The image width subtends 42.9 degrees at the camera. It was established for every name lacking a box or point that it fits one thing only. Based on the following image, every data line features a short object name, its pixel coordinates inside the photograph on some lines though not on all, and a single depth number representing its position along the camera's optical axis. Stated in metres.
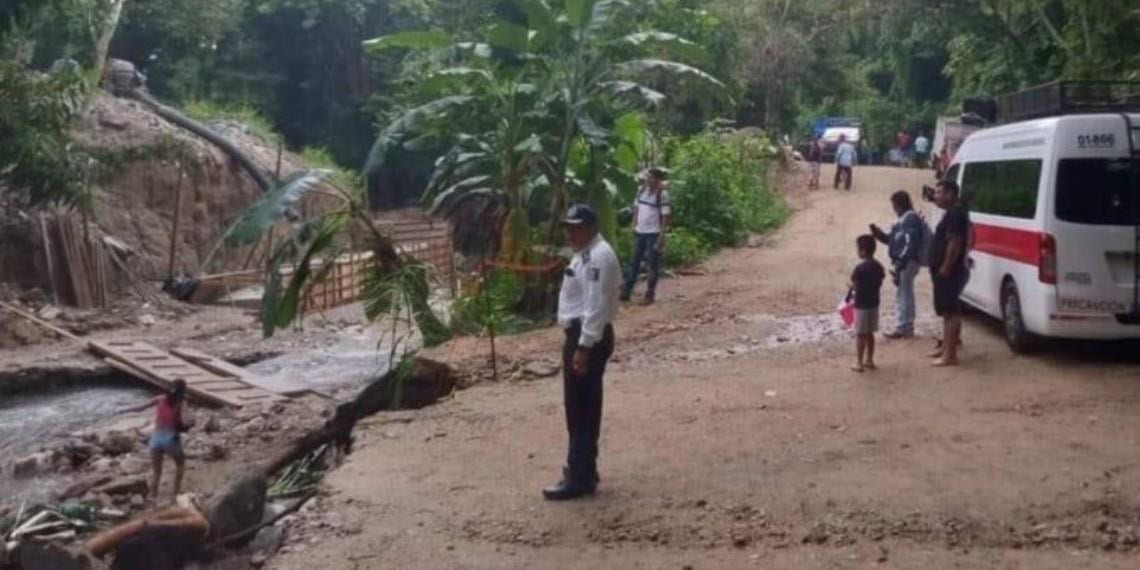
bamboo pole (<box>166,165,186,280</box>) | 24.78
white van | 11.53
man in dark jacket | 13.13
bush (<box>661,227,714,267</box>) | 21.69
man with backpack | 16.67
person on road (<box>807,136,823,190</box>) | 36.62
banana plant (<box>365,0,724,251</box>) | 15.55
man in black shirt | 12.02
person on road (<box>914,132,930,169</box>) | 45.44
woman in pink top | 10.18
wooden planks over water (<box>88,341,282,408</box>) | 15.38
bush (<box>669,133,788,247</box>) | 24.31
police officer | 7.97
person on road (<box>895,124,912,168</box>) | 46.19
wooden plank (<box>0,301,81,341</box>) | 19.58
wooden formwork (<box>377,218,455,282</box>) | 21.78
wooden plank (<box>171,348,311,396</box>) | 15.77
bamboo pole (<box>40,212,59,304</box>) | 22.05
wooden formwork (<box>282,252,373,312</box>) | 21.19
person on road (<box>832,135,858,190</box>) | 35.38
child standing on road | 12.10
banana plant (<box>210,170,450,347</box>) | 12.37
